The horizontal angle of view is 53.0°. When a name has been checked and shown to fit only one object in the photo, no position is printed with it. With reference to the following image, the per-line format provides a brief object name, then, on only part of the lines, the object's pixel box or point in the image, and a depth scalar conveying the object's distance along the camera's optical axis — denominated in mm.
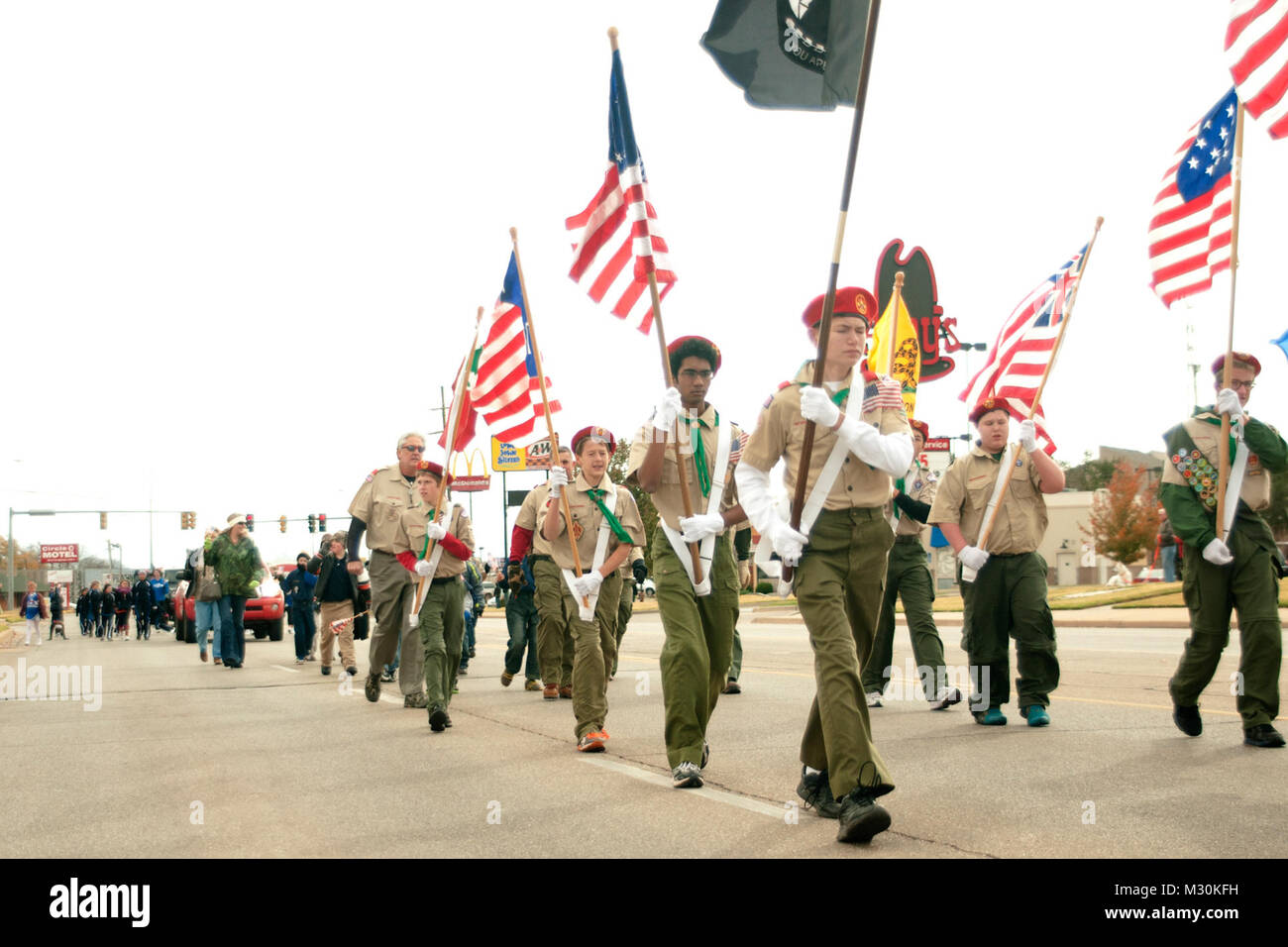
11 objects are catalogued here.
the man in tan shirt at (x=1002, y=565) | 8156
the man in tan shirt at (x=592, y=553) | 7930
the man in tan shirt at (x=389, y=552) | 10359
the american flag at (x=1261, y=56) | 6512
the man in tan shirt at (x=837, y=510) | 5004
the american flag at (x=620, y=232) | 6750
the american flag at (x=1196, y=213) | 7699
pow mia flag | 5359
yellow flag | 10520
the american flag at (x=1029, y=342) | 8750
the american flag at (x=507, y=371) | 9789
